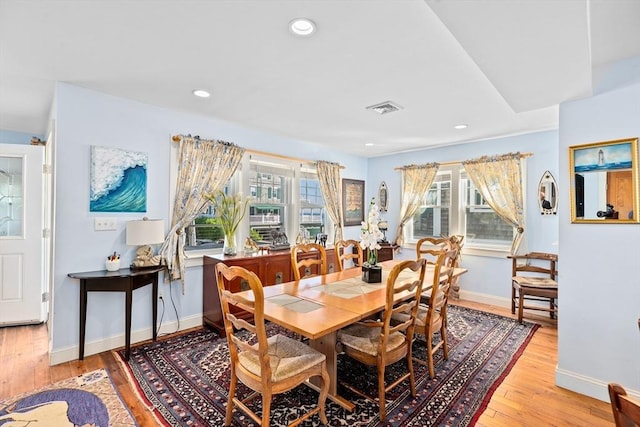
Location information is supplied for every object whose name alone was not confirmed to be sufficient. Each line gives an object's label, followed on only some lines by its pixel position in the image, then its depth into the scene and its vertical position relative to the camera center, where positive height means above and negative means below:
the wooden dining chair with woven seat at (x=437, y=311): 2.41 -0.86
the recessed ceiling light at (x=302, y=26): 1.79 +1.16
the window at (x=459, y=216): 4.64 +0.01
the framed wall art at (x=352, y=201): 5.69 +0.28
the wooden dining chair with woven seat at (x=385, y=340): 1.97 -0.90
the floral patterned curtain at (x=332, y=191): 5.11 +0.42
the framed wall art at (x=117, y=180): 2.94 +0.34
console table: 2.75 -0.67
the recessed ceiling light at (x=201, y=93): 2.88 +1.18
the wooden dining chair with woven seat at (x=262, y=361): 1.61 -0.90
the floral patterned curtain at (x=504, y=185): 4.23 +0.47
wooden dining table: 1.78 -0.63
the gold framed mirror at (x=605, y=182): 2.16 +0.27
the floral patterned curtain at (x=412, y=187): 5.19 +0.51
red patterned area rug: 2.03 -1.35
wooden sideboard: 3.39 -0.72
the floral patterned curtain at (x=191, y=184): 3.37 +0.37
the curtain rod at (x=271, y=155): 3.43 +0.87
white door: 3.60 -0.22
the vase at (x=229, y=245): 3.68 -0.38
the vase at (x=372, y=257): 2.85 -0.40
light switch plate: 2.95 -0.10
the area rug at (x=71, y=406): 1.98 -1.37
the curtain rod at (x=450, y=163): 4.86 +0.88
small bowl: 2.94 -0.50
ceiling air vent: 3.14 +1.17
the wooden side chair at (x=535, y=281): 3.64 -0.82
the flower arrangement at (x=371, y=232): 2.69 -0.15
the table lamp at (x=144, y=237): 2.91 -0.23
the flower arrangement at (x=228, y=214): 3.70 +0.01
